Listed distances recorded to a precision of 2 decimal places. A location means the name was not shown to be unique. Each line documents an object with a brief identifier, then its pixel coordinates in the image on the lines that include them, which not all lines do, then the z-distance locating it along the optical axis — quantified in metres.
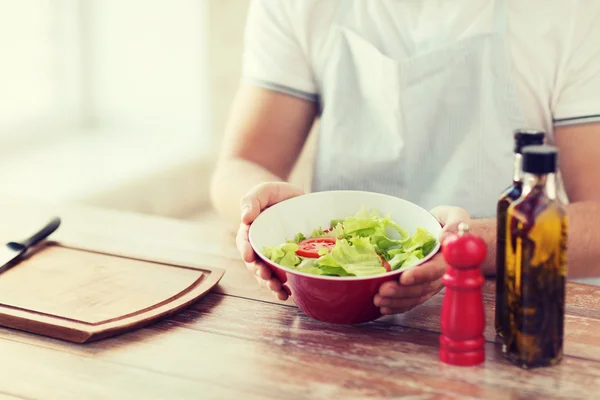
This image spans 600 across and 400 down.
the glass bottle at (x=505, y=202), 1.40
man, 1.91
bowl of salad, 1.47
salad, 1.49
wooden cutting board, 1.52
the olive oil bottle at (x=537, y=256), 1.35
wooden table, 1.39
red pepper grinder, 1.39
